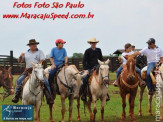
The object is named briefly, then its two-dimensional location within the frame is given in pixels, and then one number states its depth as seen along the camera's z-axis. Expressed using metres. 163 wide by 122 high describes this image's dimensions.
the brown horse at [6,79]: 16.88
